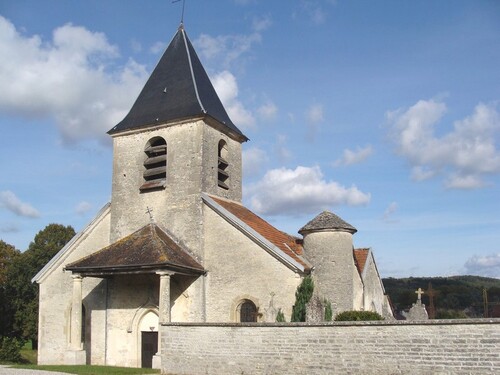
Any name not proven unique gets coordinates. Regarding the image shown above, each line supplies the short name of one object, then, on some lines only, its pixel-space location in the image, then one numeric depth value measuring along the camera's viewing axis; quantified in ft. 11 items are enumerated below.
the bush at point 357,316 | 51.34
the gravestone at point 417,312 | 66.64
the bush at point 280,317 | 53.72
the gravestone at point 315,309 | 52.90
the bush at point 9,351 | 72.33
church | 57.41
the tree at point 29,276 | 123.34
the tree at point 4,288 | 119.14
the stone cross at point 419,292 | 70.68
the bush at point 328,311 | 55.76
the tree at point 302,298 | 53.01
